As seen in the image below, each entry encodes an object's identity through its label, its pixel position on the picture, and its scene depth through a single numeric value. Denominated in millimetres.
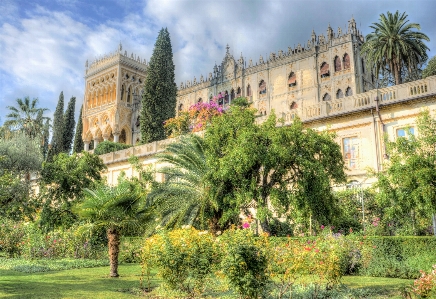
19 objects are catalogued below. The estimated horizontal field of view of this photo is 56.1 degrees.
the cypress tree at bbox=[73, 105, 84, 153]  54088
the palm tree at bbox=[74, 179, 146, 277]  11680
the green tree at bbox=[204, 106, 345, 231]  12875
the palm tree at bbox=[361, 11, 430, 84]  28859
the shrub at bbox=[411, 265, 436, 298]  7246
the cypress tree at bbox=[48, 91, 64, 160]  50281
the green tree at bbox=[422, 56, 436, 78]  37144
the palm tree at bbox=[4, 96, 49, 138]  41656
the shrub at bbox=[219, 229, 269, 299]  6820
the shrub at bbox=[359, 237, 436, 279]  10992
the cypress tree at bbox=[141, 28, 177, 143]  38562
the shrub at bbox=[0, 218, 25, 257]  17859
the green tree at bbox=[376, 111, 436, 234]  10789
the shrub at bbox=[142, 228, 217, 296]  7820
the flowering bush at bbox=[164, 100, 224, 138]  32375
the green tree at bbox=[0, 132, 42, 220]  14227
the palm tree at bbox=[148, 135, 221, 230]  13914
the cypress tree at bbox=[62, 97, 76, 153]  51031
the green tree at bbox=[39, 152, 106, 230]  19781
